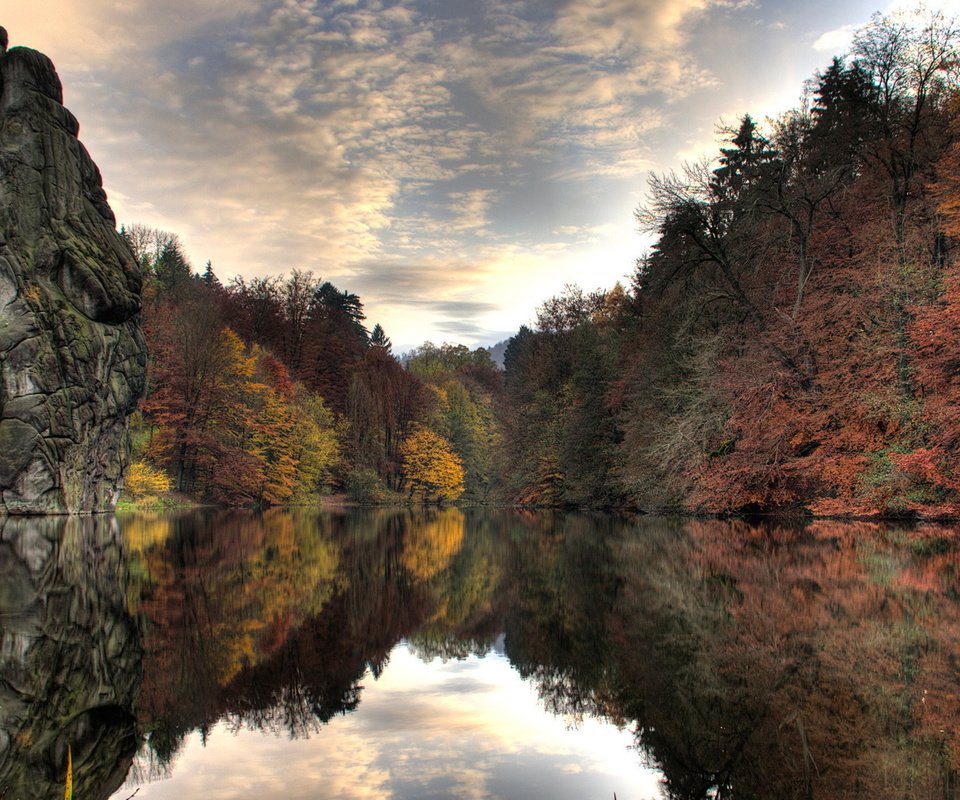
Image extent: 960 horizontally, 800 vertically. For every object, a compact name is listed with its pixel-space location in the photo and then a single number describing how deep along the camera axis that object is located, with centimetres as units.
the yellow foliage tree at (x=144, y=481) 4447
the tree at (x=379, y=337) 11900
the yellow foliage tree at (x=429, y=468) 7144
